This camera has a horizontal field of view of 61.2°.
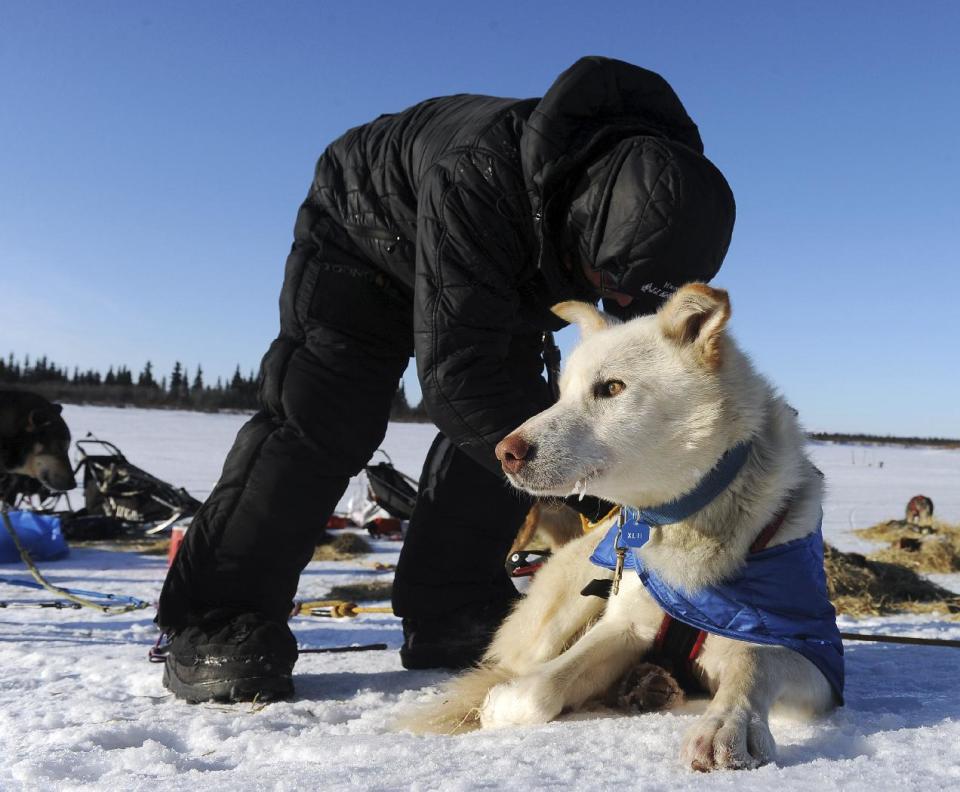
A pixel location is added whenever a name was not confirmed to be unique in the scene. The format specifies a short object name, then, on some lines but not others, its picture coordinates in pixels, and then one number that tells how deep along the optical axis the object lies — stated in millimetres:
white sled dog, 1825
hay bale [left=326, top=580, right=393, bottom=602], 4379
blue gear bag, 5352
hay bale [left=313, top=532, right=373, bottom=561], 5969
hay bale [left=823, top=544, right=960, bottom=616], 3590
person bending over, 2061
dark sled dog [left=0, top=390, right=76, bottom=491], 5734
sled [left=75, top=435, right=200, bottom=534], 7086
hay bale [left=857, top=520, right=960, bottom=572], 4977
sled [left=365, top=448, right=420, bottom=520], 6906
